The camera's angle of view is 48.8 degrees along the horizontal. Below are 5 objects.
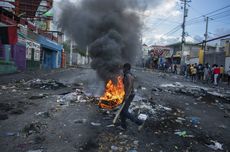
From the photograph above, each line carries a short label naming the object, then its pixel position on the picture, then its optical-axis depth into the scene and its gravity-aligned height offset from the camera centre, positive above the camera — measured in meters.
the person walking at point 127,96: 5.96 -0.78
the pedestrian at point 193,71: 23.49 -0.55
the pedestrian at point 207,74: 22.64 -0.75
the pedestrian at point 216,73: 20.38 -0.58
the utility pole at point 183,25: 33.84 +5.72
